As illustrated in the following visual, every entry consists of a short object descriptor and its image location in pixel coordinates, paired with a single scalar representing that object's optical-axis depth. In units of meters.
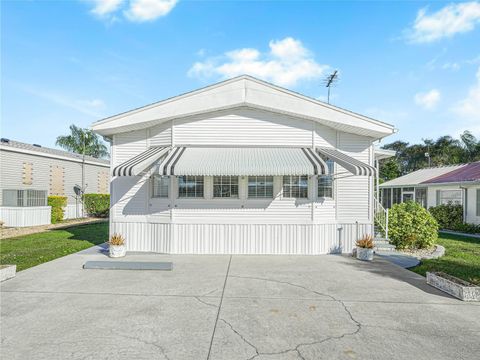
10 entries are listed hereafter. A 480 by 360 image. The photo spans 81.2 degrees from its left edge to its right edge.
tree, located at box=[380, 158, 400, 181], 46.47
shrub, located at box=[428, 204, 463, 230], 20.05
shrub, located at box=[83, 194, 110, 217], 26.42
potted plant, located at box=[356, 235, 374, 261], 10.20
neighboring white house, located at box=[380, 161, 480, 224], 19.07
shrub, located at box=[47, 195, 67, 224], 22.05
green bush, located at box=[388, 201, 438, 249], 12.27
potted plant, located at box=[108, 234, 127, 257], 10.25
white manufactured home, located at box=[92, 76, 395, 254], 10.66
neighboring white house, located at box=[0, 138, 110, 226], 19.39
